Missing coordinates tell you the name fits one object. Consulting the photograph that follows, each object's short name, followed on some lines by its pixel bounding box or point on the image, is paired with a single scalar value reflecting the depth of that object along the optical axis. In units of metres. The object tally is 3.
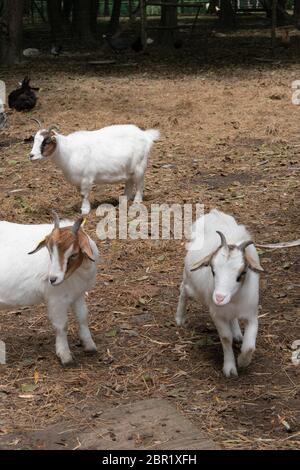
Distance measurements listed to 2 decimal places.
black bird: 12.55
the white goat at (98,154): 7.46
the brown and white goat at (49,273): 4.26
